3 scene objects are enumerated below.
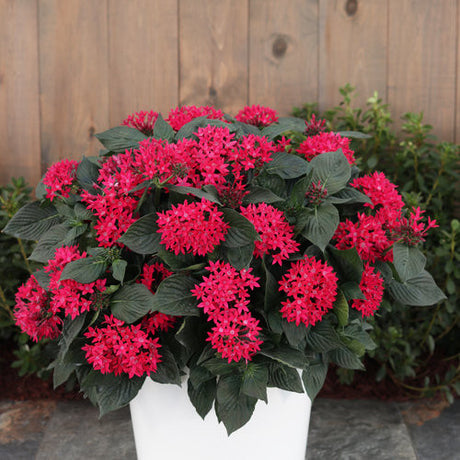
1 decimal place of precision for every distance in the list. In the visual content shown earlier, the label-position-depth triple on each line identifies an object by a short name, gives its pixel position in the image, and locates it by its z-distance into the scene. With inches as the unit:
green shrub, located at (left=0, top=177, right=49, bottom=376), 57.1
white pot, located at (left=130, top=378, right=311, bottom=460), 39.1
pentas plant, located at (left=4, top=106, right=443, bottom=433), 33.1
